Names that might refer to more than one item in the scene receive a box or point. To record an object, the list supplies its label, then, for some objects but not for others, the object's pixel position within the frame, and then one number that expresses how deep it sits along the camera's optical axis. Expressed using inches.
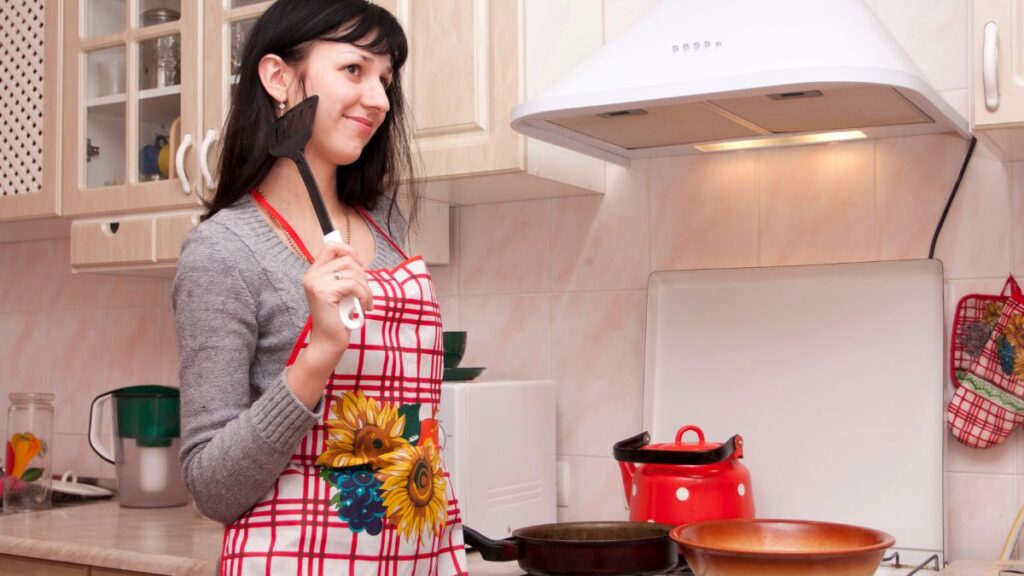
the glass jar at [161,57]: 83.7
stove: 63.1
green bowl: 74.5
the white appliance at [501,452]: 70.2
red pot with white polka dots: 63.0
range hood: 55.3
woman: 45.9
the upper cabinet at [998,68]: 53.7
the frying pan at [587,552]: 55.8
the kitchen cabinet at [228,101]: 69.9
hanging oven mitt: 64.6
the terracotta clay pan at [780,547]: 46.3
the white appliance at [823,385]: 66.8
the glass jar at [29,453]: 89.4
